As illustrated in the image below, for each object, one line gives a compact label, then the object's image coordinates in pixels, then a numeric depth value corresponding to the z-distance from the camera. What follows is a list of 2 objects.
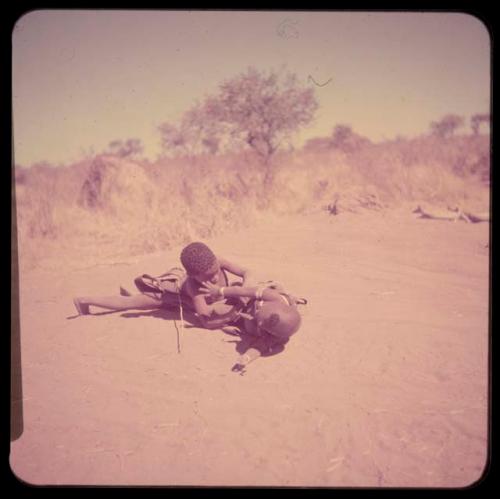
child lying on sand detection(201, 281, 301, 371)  3.31
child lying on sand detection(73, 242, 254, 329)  3.67
